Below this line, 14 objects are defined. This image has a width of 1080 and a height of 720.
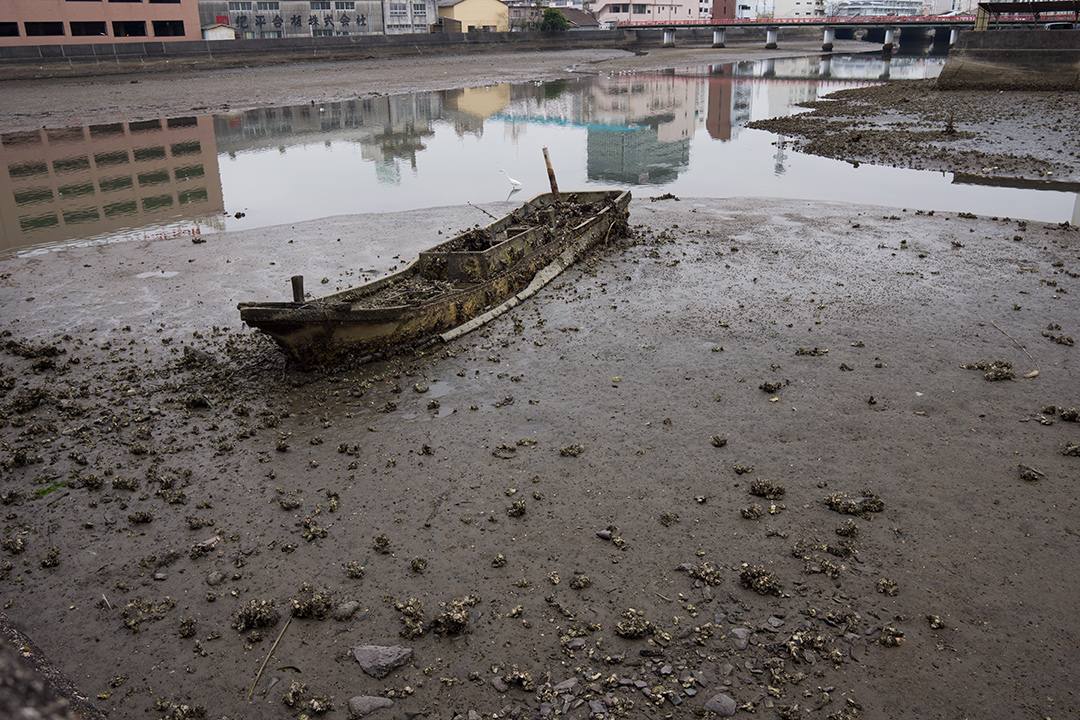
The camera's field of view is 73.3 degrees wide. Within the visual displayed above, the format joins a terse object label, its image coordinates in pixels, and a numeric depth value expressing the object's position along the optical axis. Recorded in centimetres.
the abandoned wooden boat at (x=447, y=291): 769
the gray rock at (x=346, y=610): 471
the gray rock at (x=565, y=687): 409
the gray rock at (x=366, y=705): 401
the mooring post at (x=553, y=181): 1368
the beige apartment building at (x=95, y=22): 5053
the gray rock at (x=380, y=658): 427
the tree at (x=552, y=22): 8062
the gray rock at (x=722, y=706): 394
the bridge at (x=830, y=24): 6575
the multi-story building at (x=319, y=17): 7662
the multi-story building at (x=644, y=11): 11856
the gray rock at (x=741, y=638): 437
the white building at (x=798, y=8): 14770
